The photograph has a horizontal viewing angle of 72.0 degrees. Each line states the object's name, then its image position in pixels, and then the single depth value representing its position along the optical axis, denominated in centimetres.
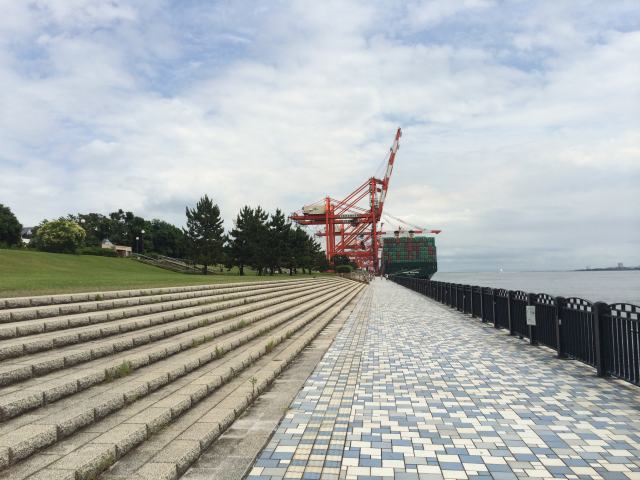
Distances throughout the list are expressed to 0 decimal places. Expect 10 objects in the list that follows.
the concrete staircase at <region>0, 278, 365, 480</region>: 357
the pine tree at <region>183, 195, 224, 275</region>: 4662
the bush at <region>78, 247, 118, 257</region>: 5778
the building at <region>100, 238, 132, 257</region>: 6645
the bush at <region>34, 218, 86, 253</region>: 6281
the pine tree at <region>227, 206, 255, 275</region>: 4666
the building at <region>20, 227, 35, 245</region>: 11481
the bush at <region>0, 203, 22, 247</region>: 6175
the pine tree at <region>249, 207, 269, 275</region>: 4575
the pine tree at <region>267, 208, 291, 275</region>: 4747
